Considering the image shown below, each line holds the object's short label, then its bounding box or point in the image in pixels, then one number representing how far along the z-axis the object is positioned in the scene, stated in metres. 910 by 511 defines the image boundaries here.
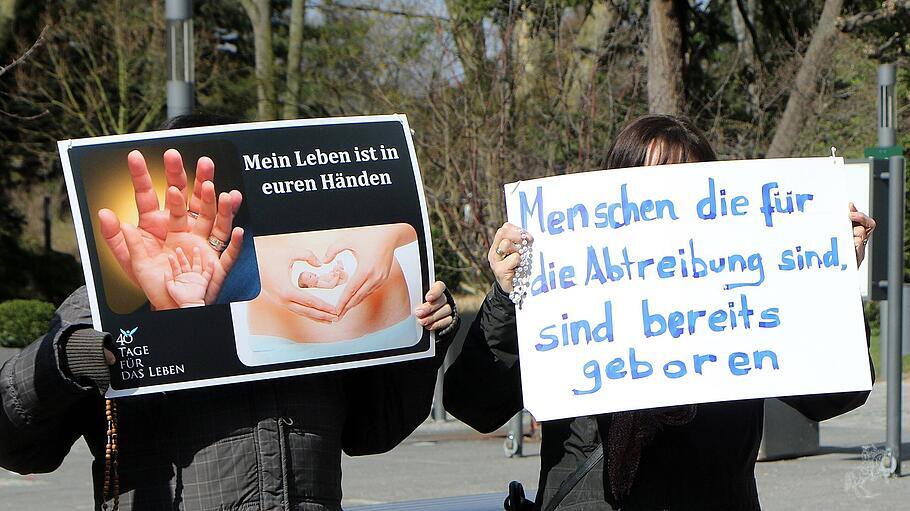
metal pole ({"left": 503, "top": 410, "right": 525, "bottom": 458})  10.09
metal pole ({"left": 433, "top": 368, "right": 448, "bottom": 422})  12.99
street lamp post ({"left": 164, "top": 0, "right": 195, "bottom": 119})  9.26
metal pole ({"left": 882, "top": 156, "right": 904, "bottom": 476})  8.59
